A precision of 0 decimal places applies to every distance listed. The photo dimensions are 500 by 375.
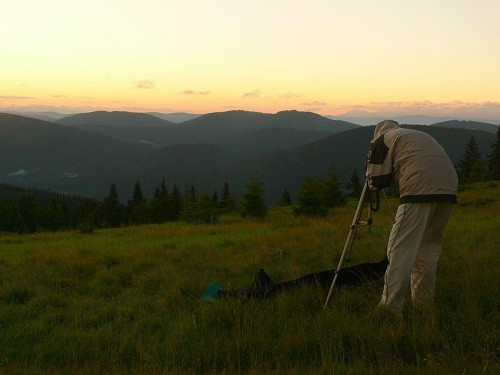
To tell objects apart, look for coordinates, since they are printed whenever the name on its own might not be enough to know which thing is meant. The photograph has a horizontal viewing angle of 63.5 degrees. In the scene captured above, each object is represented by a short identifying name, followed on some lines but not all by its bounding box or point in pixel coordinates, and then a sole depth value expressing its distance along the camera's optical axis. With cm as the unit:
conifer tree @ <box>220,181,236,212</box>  5125
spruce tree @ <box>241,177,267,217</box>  3250
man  459
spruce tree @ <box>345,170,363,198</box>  6690
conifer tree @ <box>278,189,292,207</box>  6819
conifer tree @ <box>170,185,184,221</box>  7219
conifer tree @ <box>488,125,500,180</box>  5758
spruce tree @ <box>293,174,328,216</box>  2756
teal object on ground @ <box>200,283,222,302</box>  579
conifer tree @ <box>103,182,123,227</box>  7319
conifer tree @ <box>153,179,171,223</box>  7056
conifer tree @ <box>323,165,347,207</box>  3625
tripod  516
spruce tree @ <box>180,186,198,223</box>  3778
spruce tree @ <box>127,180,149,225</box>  7081
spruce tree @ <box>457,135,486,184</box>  5244
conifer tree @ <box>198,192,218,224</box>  3712
